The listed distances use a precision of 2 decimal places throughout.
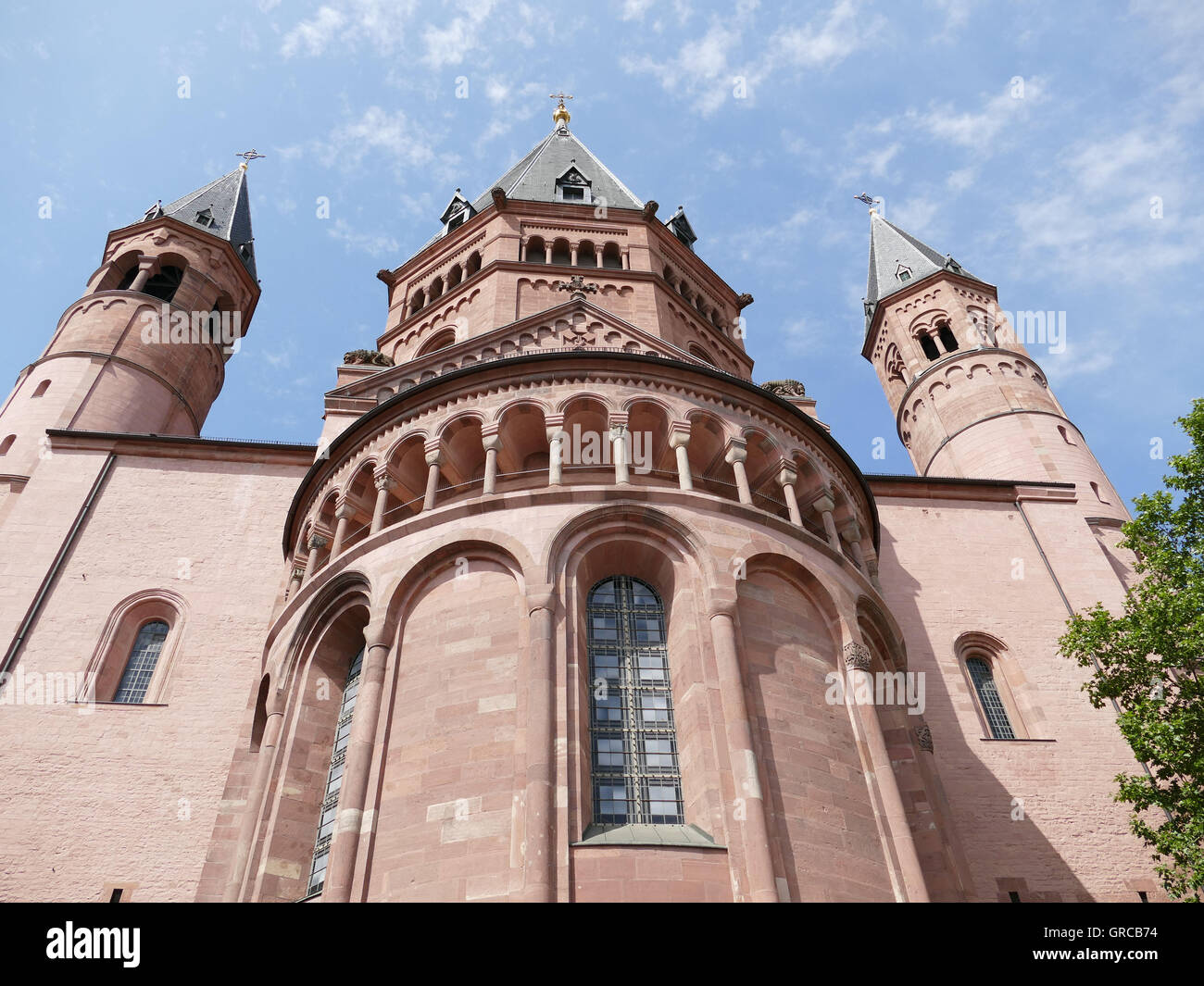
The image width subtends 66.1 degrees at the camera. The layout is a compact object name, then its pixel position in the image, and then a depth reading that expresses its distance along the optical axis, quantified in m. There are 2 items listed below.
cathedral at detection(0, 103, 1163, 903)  13.07
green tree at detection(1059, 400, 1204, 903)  15.50
